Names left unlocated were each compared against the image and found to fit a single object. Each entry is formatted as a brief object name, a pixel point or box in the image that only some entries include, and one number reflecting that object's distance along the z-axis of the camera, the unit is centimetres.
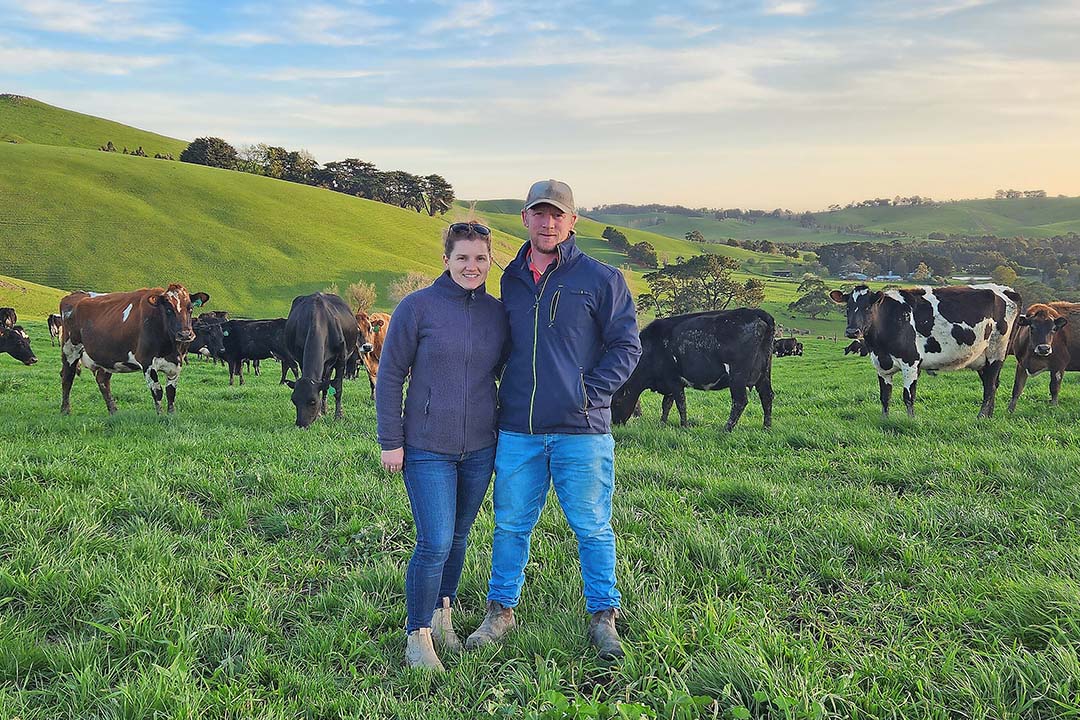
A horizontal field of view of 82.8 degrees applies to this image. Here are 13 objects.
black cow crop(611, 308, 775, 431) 1054
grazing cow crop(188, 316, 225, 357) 2020
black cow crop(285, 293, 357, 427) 996
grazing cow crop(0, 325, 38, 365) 1494
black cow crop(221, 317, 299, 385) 1939
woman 351
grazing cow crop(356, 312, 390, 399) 1434
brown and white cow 1027
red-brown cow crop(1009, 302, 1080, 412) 1132
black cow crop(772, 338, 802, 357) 3081
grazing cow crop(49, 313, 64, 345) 2117
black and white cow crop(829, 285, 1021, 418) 1090
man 359
